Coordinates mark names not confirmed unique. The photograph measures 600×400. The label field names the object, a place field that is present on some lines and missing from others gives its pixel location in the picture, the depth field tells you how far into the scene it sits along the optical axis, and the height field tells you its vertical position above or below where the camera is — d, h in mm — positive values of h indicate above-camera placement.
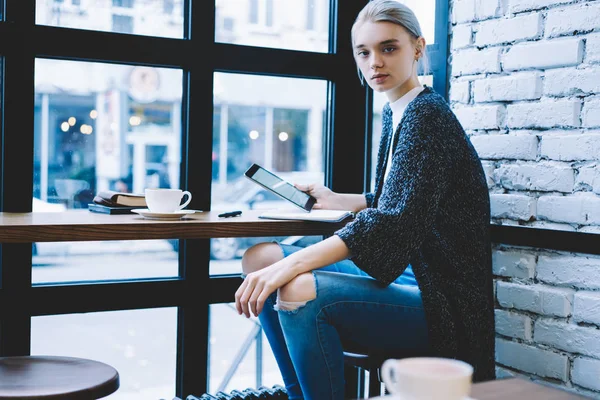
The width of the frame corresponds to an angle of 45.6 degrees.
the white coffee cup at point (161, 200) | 1703 -92
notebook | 1761 -127
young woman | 1575 -244
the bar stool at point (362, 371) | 1688 -582
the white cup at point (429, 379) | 730 -215
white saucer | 1686 -126
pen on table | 1831 -130
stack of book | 1836 -111
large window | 1985 +50
